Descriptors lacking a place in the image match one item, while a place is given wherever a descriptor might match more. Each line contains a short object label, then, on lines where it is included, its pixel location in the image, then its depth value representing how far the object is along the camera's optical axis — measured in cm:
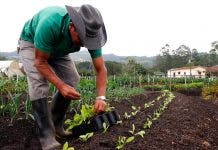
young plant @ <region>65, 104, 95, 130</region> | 214
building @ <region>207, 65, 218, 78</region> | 2953
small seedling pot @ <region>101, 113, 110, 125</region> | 206
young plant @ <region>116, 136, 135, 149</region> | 179
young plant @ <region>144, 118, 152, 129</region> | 235
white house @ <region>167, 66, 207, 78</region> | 3622
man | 173
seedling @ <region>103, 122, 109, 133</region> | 203
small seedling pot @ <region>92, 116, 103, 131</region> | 202
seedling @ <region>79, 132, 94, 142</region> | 190
